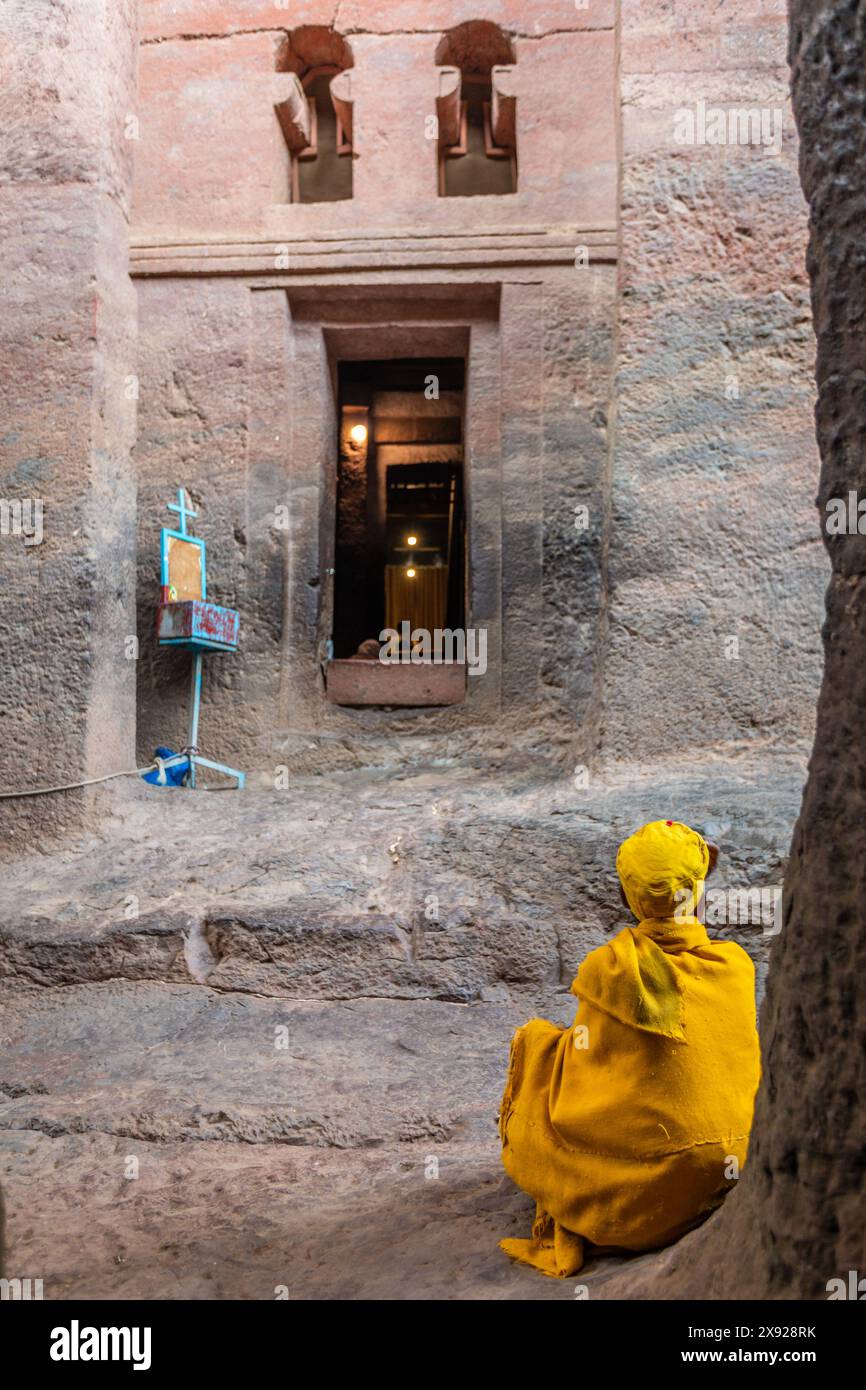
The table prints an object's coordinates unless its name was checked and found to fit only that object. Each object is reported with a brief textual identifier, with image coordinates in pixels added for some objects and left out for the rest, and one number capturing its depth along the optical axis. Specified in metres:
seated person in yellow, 2.01
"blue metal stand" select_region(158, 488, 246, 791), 5.27
